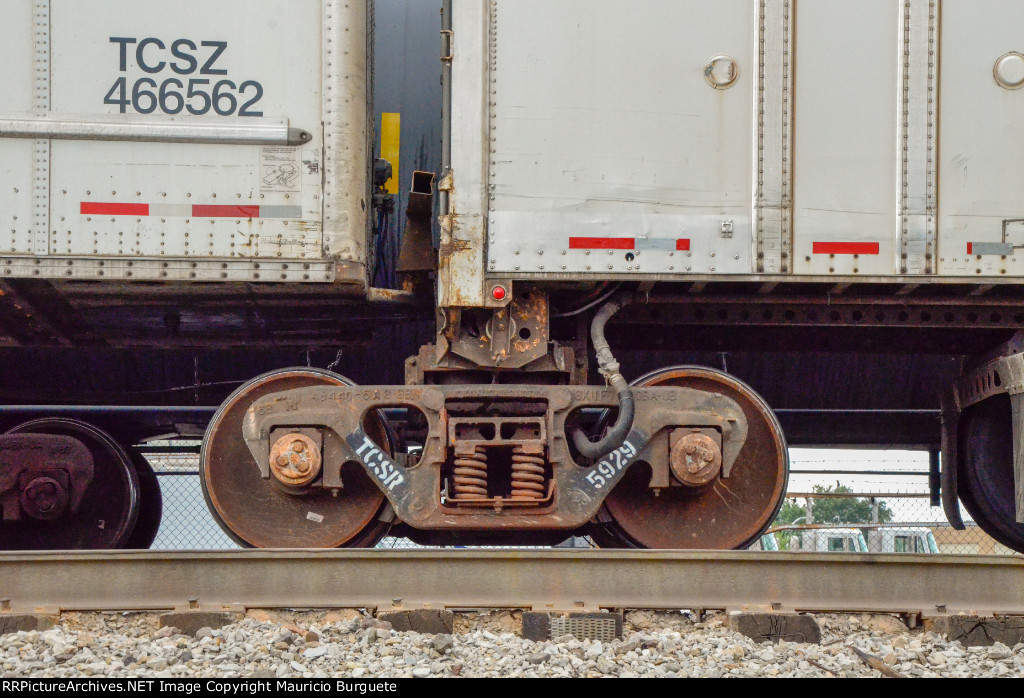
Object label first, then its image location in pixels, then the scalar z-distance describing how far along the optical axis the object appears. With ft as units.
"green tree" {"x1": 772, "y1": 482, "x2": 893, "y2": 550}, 143.23
